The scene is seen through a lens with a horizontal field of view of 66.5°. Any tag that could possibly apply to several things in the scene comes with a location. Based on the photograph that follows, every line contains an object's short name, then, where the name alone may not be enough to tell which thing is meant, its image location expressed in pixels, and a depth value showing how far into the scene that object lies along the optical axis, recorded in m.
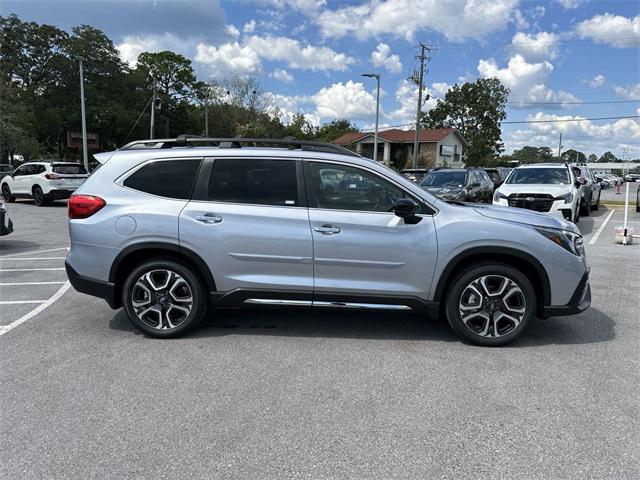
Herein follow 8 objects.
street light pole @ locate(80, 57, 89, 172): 31.06
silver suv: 4.38
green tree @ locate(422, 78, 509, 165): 70.12
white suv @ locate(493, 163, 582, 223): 11.82
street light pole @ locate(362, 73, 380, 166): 31.93
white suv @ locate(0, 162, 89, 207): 18.28
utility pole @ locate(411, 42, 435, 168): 36.67
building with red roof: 57.22
